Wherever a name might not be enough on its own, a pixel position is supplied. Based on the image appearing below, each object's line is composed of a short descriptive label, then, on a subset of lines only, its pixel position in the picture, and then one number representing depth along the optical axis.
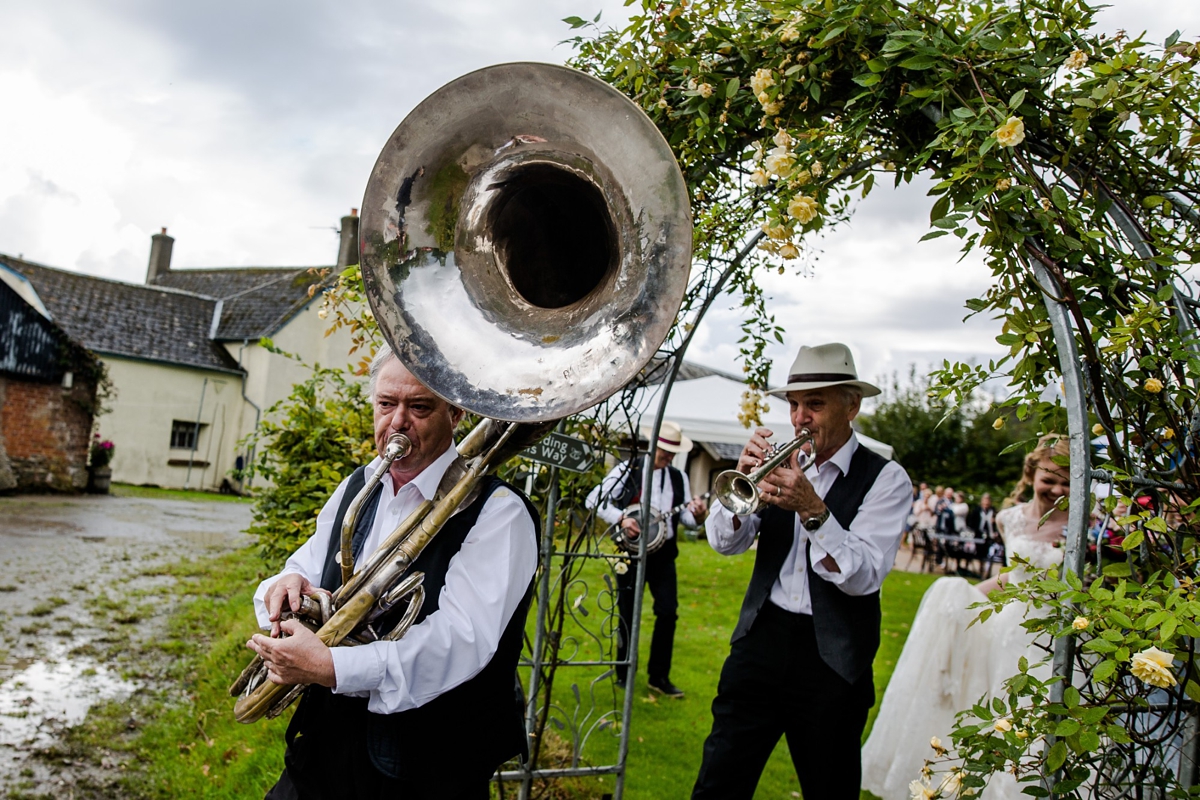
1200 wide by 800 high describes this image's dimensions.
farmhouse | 24.75
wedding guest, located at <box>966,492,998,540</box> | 17.44
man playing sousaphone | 2.01
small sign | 3.33
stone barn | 19.92
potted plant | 20.91
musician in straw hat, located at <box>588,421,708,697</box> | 6.01
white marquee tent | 13.20
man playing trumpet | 2.95
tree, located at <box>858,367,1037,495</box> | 28.47
